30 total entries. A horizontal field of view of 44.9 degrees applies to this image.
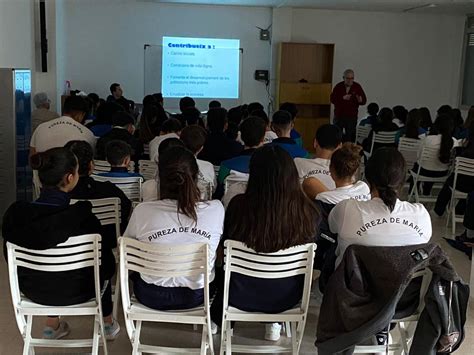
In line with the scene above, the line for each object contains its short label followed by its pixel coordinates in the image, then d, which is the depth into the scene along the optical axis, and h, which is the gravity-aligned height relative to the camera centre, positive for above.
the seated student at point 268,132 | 5.53 -0.47
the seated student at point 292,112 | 5.90 -0.31
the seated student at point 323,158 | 3.71 -0.48
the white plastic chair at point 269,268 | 2.53 -0.80
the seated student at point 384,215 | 2.62 -0.58
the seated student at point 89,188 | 3.35 -0.64
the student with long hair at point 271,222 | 2.58 -0.61
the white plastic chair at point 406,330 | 2.55 -1.21
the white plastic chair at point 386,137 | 7.07 -0.60
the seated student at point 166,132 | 4.95 -0.45
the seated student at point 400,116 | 7.48 -0.35
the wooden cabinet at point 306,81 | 10.17 +0.08
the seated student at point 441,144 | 5.87 -0.55
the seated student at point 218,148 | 4.86 -0.55
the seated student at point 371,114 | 8.02 -0.37
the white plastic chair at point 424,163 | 5.94 -0.79
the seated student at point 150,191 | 3.26 -0.62
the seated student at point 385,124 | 7.16 -0.45
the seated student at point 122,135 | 4.76 -0.47
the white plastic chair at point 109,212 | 3.20 -0.73
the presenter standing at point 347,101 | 9.42 -0.23
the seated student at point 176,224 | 2.57 -0.64
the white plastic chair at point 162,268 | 2.45 -0.80
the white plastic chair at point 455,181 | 5.22 -0.85
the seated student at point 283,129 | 4.73 -0.39
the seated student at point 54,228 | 2.56 -0.68
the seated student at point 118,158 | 3.76 -0.51
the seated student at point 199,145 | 4.11 -0.46
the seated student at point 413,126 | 6.40 -0.41
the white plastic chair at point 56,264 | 2.54 -0.82
